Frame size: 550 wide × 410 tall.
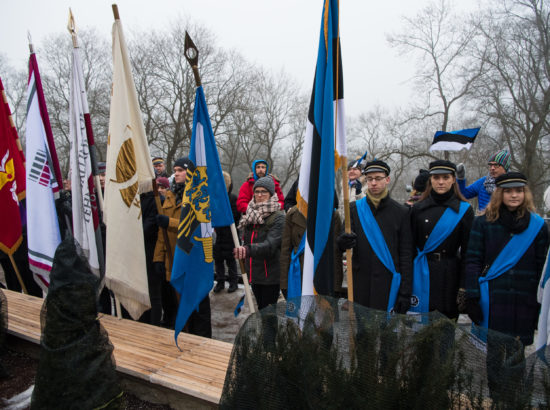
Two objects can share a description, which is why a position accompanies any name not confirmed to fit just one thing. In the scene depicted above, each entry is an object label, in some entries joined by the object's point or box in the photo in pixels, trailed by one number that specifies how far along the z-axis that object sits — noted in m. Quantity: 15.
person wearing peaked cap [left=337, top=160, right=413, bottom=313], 3.22
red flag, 4.80
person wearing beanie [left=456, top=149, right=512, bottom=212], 4.40
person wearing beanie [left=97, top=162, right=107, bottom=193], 5.36
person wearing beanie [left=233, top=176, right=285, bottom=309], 4.08
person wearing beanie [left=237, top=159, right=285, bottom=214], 6.60
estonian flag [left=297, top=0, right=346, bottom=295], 2.62
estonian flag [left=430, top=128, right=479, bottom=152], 3.51
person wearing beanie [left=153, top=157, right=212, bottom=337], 4.13
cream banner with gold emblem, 3.84
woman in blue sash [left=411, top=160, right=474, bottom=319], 3.26
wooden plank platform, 2.73
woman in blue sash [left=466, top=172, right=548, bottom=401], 2.88
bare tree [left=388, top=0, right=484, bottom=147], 20.33
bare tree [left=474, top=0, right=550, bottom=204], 18.48
